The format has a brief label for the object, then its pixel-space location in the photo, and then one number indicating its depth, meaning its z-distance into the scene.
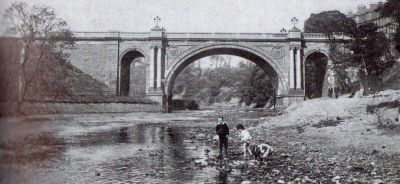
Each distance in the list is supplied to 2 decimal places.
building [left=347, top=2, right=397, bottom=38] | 81.58
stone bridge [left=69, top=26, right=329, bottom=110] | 54.31
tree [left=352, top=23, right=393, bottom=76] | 40.72
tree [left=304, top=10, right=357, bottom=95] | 46.41
